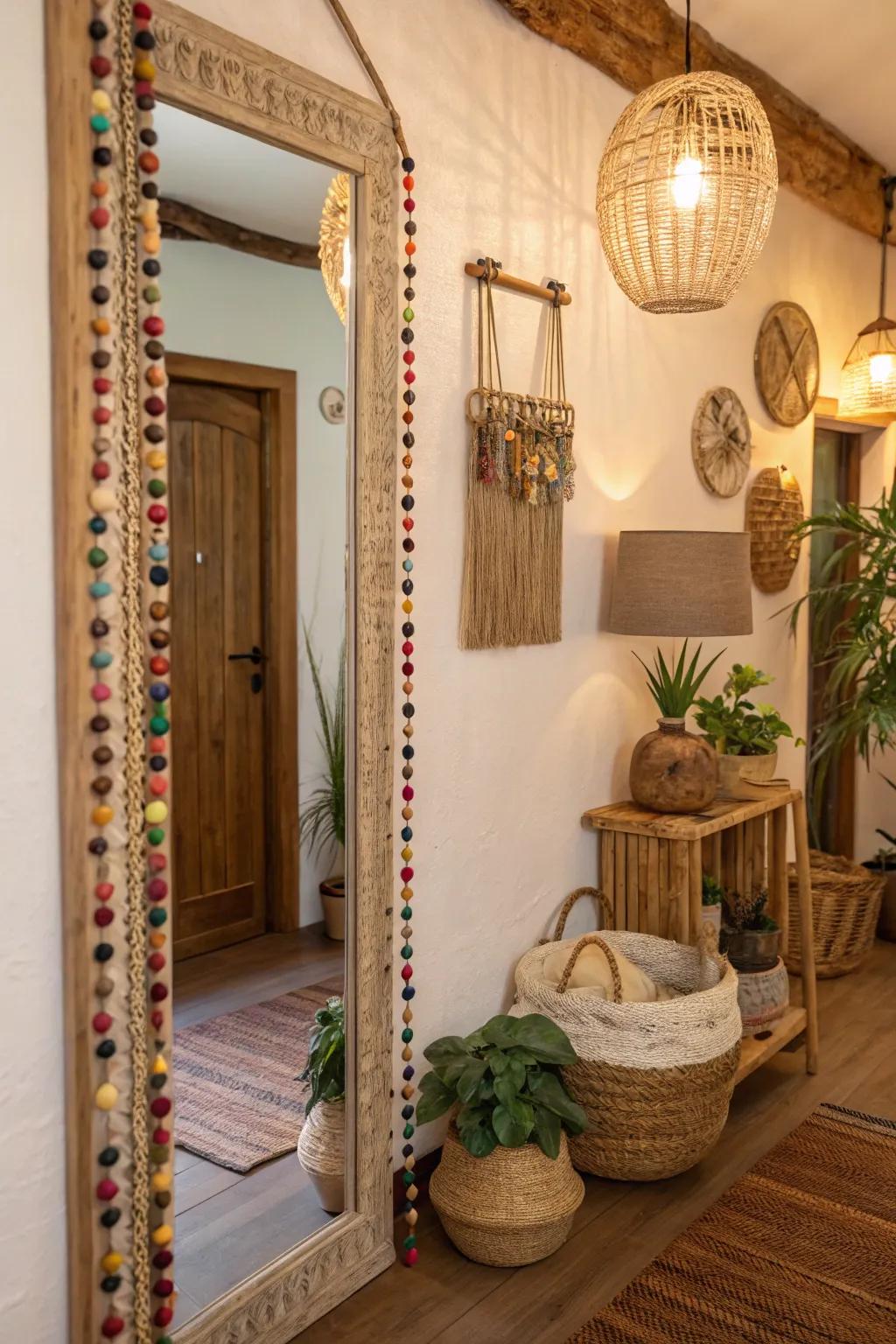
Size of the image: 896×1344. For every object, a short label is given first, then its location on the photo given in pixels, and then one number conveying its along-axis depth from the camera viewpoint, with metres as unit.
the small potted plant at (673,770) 2.86
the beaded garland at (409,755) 2.23
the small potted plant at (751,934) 3.05
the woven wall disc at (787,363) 3.74
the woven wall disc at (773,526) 3.76
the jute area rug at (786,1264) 2.07
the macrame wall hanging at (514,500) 2.49
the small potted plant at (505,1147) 2.20
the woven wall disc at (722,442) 3.40
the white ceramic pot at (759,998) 2.98
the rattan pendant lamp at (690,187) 2.37
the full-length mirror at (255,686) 1.84
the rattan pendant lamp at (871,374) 4.19
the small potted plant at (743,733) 3.20
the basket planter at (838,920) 3.82
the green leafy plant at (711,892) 3.01
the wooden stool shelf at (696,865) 2.79
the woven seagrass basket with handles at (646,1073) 2.38
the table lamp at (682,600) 2.75
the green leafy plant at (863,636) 3.86
